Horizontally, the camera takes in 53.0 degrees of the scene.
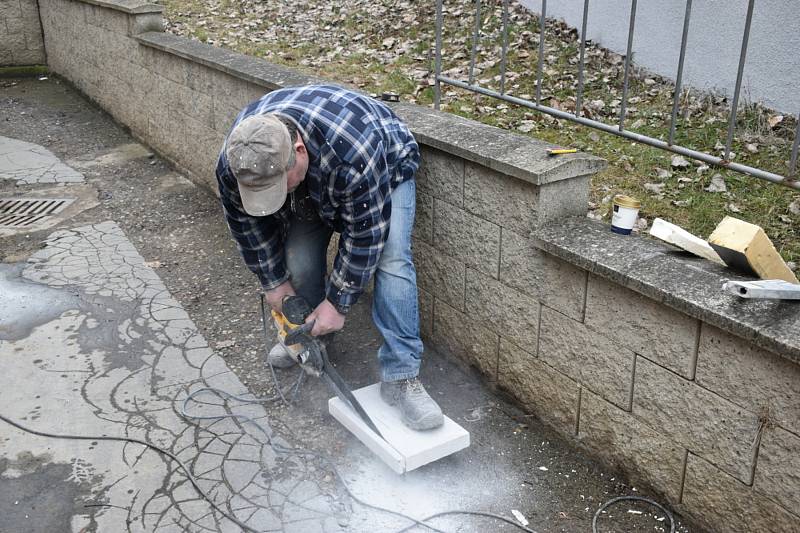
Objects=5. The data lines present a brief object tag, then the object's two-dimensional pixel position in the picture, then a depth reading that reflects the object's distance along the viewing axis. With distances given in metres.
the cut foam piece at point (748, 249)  2.84
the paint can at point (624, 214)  3.27
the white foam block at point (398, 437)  3.34
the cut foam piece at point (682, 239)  3.08
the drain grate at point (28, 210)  6.21
